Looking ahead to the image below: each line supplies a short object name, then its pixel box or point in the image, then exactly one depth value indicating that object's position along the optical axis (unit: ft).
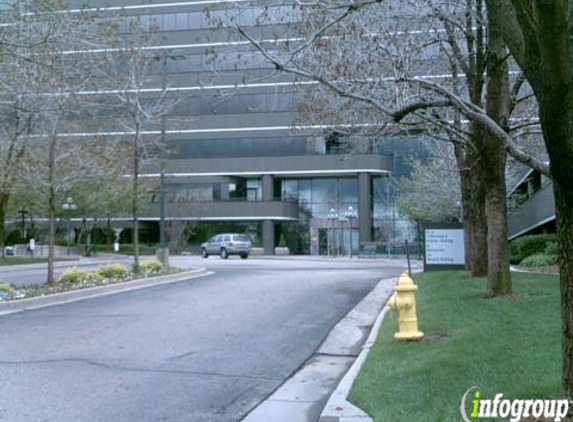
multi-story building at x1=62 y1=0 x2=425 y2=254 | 187.21
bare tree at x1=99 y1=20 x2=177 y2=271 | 70.54
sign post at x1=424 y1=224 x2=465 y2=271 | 67.00
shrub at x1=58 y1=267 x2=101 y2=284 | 64.08
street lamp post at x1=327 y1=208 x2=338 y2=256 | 181.95
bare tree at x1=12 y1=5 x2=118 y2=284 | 46.48
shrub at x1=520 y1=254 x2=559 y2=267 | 73.31
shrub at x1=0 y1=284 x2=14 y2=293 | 53.61
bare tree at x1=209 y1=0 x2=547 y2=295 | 39.60
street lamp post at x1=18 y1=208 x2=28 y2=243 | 142.75
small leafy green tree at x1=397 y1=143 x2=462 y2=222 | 100.33
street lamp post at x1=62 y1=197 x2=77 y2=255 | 117.91
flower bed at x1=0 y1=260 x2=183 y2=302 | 53.88
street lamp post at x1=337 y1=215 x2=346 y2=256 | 186.51
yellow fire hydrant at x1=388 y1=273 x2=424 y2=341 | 29.76
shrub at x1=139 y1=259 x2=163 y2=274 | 77.79
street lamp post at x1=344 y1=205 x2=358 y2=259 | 187.07
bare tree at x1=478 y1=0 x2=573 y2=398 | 15.16
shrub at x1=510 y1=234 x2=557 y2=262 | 87.81
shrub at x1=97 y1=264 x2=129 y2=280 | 69.21
